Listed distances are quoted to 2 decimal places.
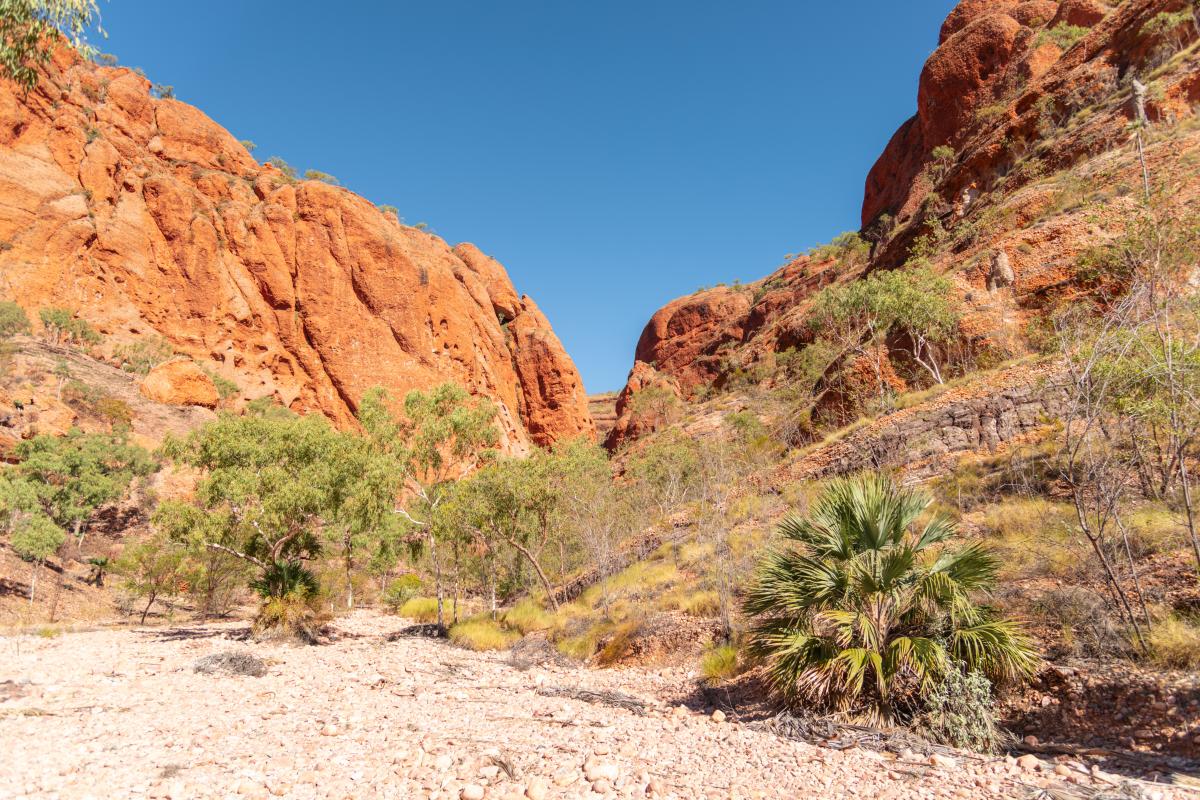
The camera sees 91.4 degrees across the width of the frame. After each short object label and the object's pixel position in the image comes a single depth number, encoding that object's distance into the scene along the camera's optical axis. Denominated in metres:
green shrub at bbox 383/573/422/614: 28.88
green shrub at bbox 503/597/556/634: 15.72
